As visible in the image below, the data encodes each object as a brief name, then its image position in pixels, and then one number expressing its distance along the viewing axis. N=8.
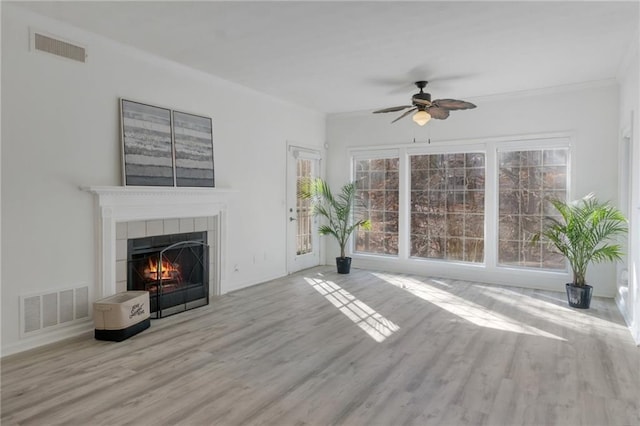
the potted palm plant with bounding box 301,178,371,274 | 6.85
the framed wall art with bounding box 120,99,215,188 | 4.08
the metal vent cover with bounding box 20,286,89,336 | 3.36
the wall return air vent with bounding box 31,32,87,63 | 3.40
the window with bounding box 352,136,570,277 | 5.74
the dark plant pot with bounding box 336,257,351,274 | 6.66
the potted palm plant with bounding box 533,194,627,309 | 4.59
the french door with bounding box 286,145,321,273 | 6.55
